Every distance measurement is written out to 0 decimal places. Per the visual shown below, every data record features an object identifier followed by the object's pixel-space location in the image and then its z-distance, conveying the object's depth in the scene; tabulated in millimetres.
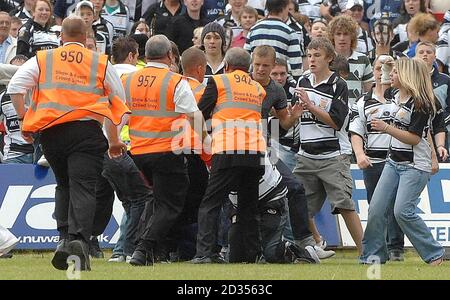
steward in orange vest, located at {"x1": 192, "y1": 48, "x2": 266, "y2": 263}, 13648
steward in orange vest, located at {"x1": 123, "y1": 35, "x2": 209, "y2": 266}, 13039
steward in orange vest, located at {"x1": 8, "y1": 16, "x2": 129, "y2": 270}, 12078
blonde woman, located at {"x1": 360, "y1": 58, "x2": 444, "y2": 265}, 13414
